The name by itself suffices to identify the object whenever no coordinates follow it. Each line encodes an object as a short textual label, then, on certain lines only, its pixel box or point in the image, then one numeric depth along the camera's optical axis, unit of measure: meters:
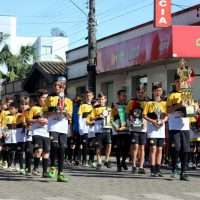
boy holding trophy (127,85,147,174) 14.90
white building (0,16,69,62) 93.19
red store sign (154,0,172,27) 24.70
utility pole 28.06
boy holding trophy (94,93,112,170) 17.27
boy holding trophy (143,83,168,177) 14.11
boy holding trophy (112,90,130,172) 16.30
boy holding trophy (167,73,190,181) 13.62
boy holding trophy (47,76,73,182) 13.27
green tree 51.16
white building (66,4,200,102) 24.80
